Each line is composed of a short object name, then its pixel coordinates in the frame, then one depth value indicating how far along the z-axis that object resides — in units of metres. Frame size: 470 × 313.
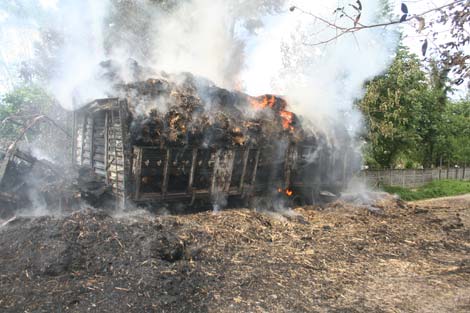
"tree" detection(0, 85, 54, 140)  13.45
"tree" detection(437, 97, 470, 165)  24.50
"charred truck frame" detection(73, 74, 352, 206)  7.88
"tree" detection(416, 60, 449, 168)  19.77
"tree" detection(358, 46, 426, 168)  15.60
